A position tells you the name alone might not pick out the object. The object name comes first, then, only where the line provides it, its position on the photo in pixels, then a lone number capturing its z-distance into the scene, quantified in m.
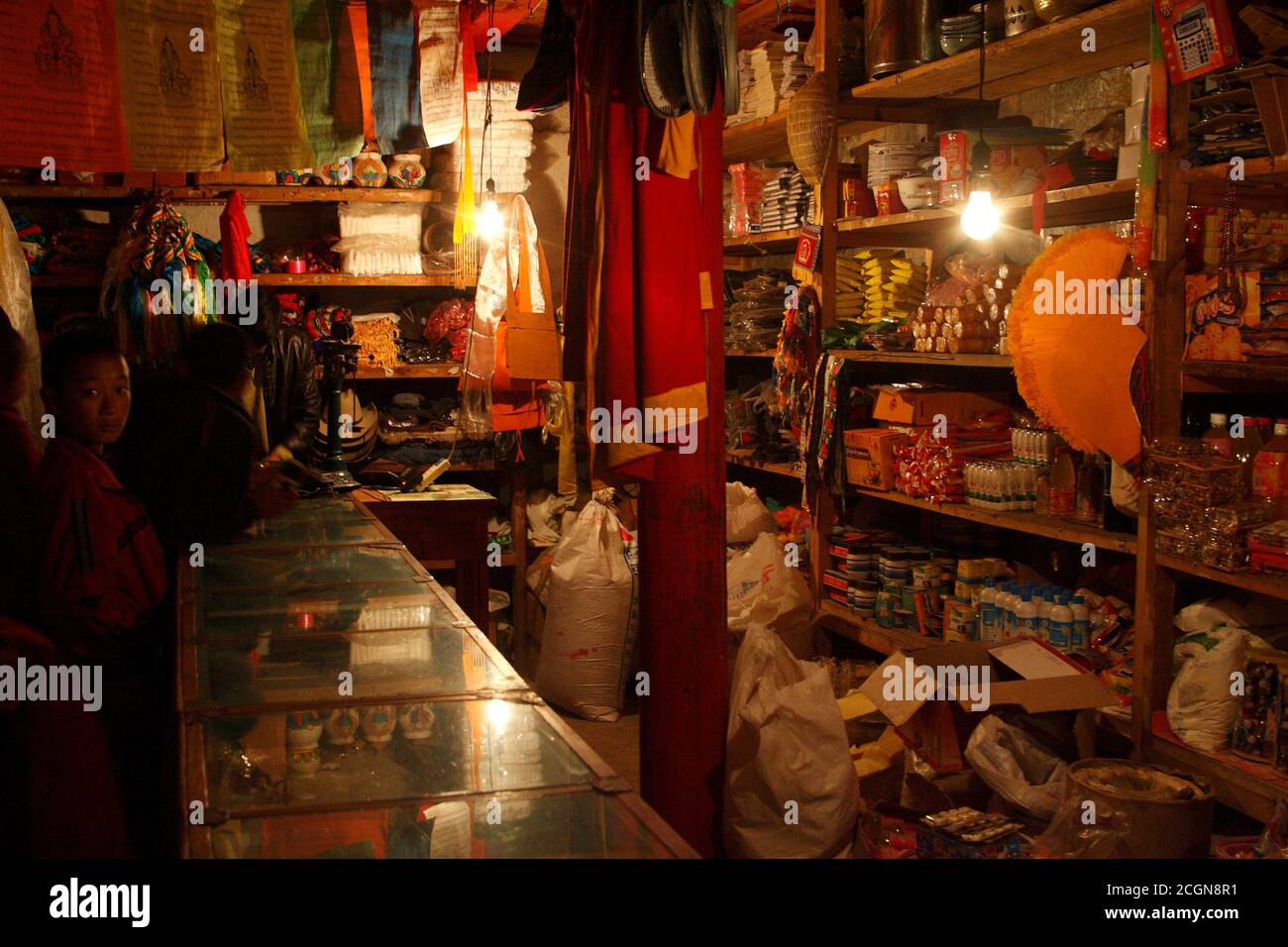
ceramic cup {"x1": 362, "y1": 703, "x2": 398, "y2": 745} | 1.87
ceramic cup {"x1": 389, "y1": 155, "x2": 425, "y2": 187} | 5.84
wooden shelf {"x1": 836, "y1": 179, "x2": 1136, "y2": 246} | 3.47
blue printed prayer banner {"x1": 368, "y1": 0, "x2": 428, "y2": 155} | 4.41
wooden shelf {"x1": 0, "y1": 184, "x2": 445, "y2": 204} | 5.65
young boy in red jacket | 2.70
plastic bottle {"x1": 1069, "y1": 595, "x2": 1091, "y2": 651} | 3.64
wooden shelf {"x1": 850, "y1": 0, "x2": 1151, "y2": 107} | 3.42
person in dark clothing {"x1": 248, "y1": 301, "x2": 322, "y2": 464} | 5.30
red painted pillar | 3.10
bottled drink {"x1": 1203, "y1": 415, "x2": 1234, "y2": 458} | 3.08
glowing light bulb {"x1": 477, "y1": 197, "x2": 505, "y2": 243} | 5.75
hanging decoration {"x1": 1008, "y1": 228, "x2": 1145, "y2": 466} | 3.31
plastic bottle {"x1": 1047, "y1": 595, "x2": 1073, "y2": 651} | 3.65
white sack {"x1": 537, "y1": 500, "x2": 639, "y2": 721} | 5.15
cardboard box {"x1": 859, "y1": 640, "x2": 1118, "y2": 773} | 3.28
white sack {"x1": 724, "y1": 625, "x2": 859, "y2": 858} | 3.07
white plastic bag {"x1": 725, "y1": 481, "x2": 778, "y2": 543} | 5.32
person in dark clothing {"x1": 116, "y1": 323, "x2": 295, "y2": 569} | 3.35
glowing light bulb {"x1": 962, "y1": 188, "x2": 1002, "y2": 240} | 3.68
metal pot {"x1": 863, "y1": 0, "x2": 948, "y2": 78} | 4.15
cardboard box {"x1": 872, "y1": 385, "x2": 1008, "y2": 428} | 4.34
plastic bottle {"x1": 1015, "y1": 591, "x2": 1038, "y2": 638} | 3.74
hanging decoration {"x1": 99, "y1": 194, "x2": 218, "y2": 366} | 5.32
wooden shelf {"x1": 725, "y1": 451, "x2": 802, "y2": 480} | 5.22
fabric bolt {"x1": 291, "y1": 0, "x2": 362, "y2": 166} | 3.99
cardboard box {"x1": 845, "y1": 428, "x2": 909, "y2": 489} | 4.47
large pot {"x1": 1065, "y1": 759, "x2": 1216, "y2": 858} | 2.80
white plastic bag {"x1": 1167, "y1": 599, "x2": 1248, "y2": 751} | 3.06
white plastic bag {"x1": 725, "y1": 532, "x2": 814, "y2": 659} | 4.68
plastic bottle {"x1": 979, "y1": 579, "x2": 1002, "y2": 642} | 3.94
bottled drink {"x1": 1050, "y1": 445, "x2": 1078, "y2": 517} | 3.74
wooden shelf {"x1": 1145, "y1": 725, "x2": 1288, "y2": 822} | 2.86
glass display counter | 1.52
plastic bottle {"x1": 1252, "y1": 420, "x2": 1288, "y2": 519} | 2.98
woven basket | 4.36
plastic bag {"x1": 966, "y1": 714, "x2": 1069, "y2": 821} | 3.09
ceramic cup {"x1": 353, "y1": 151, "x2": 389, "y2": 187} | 5.74
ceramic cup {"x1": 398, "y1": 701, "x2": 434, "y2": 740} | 1.89
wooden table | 5.10
